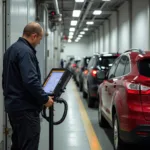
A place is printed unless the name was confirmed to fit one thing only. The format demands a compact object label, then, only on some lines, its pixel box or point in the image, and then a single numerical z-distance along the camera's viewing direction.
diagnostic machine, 3.83
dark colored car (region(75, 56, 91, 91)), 15.78
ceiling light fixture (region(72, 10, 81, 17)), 20.48
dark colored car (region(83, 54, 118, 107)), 10.27
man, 3.33
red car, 4.41
